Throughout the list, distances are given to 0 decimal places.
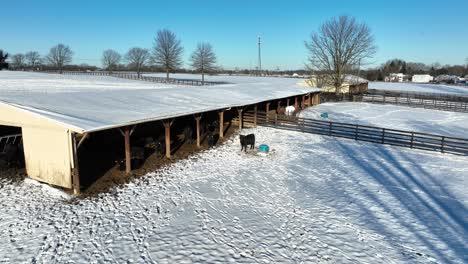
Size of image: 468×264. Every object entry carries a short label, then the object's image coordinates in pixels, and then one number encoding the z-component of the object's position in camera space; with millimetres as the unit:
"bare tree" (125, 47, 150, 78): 80375
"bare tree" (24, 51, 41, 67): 109812
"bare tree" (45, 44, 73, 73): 92875
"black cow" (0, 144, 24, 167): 12672
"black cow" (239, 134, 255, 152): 16403
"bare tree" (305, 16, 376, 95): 43031
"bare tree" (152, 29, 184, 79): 59625
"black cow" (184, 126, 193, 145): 17144
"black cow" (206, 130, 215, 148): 17172
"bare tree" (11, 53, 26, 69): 111750
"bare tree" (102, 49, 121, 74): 91356
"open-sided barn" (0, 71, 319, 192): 10375
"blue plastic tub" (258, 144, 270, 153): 16109
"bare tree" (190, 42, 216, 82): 60719
